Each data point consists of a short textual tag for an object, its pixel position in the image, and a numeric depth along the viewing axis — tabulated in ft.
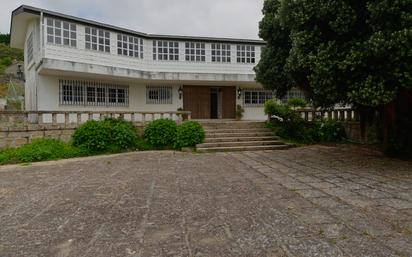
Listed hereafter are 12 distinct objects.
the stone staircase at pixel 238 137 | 43.93
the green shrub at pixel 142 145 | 44.42
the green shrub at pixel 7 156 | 36.04
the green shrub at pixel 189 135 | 44.19
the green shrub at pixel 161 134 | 44.91
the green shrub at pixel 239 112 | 69.26
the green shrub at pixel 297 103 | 67.36
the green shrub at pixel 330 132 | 49.27
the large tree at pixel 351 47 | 21.77
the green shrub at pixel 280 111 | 51.39
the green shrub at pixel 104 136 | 40.91
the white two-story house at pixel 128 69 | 49.85
